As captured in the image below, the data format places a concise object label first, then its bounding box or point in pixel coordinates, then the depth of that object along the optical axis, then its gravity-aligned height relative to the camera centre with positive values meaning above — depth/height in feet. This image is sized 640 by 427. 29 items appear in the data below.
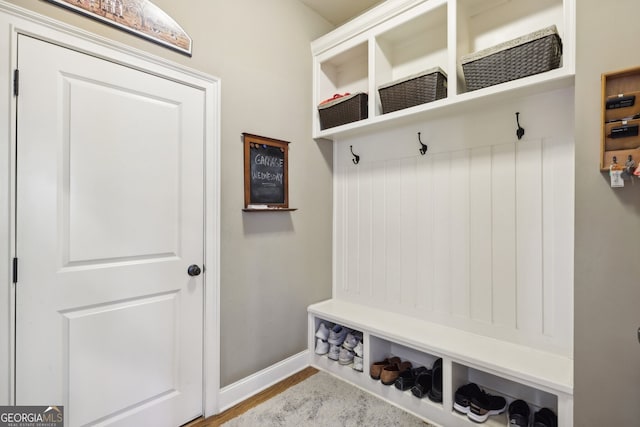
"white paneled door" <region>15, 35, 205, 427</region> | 4.38 -0.42
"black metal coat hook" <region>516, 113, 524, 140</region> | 5.67 +1.56
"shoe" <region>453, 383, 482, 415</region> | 5.57 -3.36
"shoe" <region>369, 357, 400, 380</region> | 6.72 -3.36
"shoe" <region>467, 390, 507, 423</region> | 5.37 -3.43
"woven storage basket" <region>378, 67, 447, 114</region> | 5.90 +2.50
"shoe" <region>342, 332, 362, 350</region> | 7.43 -3.05
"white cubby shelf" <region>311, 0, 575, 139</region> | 5.31 +3.62
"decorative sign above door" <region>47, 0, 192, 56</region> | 4.76 +3.22
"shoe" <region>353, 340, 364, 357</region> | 7.13 -3.12
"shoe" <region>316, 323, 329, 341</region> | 7.86 -3.01
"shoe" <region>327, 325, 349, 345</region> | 7.70 -3.02
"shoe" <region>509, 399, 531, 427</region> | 5.12 -3.38
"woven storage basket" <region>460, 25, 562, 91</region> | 4.68 +2.52
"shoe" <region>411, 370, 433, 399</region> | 6.06 -3.40
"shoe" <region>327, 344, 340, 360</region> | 7.55 -3.37
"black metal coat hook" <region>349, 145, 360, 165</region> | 8.19 +1.50
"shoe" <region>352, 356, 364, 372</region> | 7.01 -3.41
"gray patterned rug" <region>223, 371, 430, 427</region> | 5.84 -3.91
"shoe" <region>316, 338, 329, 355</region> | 7.76 -3.33
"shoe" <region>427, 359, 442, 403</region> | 5.89 -3.29
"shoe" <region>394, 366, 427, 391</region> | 6.33 -3.42
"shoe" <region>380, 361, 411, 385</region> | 6.52 -3.39
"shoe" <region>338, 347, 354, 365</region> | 7.36 -3.38
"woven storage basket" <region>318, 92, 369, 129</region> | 7.11 +2.51
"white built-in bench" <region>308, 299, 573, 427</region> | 4.84 -2.54
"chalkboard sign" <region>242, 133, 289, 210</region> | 6.64 +0.93
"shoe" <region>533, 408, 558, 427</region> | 4.97 -3.33
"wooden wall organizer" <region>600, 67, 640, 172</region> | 3.86 +1.26
